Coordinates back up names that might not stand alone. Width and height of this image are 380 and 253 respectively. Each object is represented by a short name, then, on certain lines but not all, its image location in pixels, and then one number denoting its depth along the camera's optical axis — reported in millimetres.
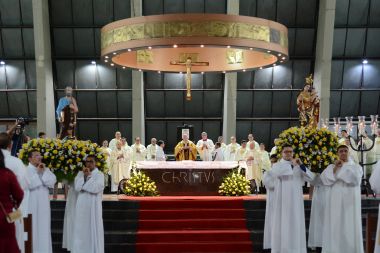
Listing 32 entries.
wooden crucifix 13797
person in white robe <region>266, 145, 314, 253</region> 8773
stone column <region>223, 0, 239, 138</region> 20922
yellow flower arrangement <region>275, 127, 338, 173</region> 10156
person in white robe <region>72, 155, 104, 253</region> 8734
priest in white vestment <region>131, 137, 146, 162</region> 16398
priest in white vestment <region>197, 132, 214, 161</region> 16156
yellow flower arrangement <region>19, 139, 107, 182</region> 9617
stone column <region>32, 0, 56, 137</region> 20297
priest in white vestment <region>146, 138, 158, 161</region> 16531
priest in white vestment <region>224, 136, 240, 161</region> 16547
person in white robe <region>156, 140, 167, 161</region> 16328
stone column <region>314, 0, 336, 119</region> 20375
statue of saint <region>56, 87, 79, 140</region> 12844
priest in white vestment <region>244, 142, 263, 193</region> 15648
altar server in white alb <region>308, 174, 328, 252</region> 9695
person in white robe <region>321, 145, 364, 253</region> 8641
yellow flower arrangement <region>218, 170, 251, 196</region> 13086
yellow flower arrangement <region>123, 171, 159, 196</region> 13062
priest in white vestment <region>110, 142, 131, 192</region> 15672
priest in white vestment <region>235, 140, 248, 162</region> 16013
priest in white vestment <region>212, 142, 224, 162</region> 16156
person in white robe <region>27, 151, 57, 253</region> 8648
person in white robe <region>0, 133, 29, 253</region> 6402
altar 13500
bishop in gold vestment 15188
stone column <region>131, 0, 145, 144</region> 20859
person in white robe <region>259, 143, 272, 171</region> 16156
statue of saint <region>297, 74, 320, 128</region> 13508
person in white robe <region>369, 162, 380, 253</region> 7461
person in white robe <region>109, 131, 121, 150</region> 15719
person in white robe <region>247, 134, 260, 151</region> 16077
